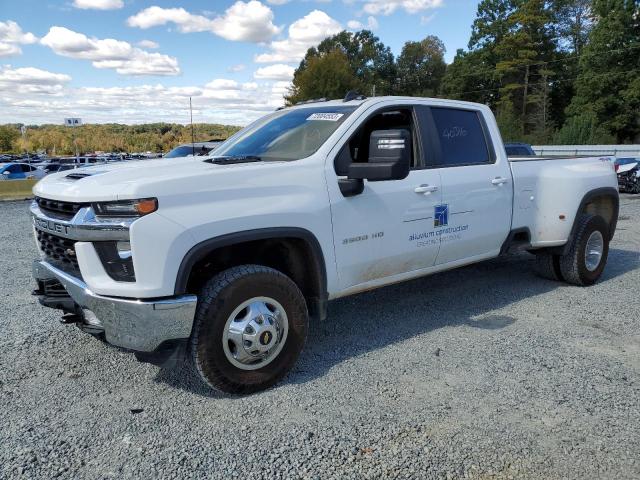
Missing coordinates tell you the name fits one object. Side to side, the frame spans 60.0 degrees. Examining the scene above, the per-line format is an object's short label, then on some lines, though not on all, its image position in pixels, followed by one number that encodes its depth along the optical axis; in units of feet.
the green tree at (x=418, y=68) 266.98
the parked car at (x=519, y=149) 49.26
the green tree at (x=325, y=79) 183.62
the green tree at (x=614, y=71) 157.89
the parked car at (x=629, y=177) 58.54
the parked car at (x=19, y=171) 104.88
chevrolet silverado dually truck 10.07
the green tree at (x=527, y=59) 180.75
